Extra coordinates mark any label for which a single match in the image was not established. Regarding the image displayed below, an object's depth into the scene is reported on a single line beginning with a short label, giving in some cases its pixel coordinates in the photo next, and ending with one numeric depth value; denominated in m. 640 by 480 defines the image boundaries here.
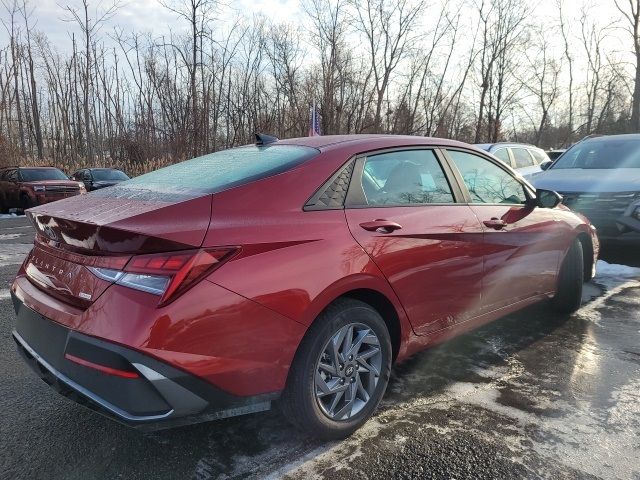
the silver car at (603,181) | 6.55
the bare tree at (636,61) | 26.84
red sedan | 2.03
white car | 10.88
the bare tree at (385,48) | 30.33
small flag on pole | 14.47
